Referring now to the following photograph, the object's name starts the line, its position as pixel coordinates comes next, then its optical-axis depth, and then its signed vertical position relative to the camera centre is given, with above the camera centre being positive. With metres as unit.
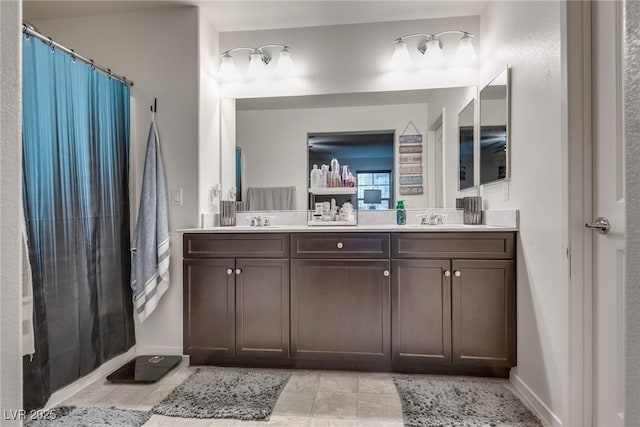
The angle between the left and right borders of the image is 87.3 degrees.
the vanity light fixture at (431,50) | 2.48 +1.19
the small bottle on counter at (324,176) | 2.61 +0.27
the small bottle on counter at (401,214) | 2.47 -0.03
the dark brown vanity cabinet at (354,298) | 1.98 -0.54
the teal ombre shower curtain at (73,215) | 1.66 -0.01
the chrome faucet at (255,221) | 2.64 -0.07
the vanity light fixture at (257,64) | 2.62 +1.17
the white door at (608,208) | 1.29 +0.00
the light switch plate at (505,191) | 2.07 +0.12
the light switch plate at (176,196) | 2.43 +0.12
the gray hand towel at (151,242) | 2.23 -0.20
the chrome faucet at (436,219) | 2.52 -0.07
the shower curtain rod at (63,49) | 1.61 +0.90
